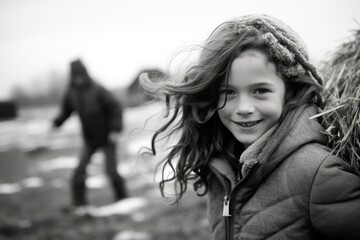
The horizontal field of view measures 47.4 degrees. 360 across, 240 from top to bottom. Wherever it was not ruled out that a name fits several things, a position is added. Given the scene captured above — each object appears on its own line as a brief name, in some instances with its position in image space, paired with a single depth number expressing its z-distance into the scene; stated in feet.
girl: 5.19
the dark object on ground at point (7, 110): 55.72
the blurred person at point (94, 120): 19.88
